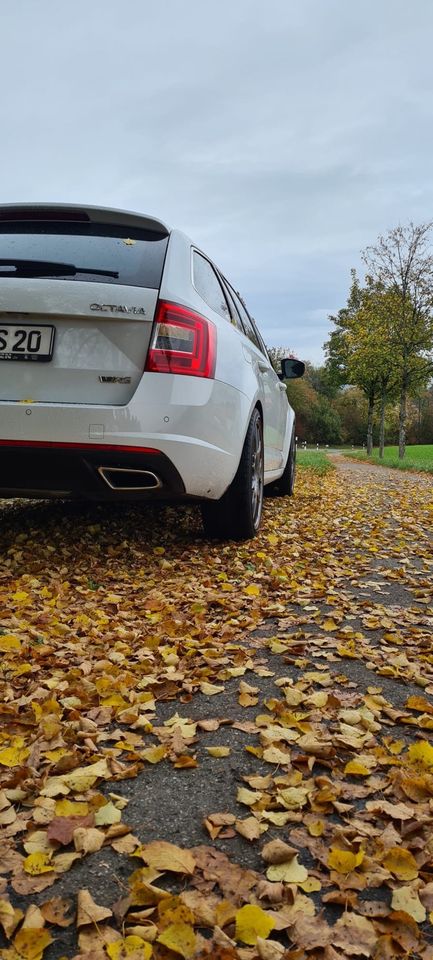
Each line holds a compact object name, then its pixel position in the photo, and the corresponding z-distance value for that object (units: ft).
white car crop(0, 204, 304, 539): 10.85
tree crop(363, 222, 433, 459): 75.46
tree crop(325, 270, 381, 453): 85.15
